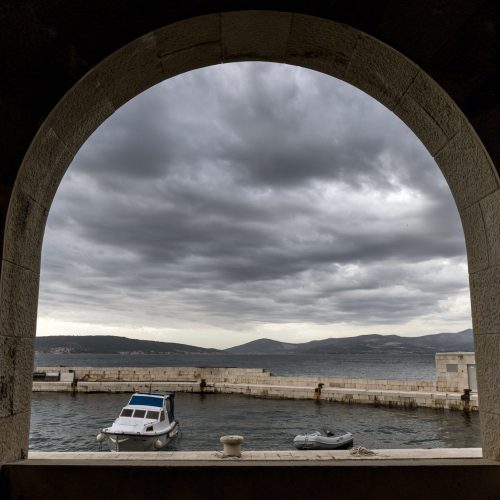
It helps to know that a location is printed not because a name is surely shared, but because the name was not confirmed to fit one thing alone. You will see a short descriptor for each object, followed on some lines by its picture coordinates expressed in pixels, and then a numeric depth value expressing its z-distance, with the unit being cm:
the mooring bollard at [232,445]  1043
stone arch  306
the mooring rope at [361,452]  970
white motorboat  2436
